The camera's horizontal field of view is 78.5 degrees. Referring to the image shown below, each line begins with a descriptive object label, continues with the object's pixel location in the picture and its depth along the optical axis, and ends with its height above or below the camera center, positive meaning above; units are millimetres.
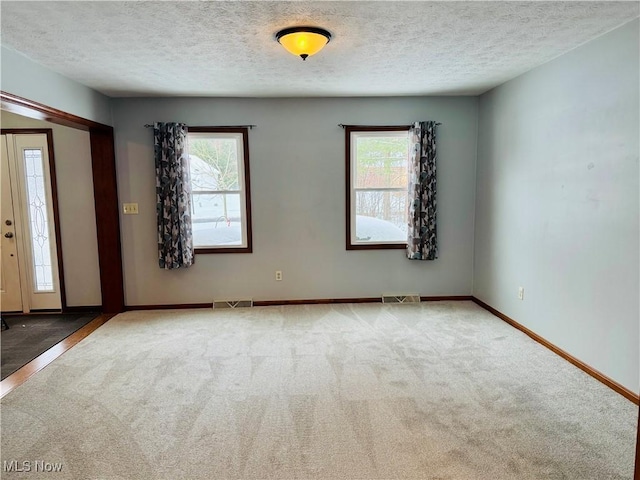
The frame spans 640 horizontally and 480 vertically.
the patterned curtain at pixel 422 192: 4496 +35
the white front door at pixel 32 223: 4535 -272
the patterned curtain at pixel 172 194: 4316 +45
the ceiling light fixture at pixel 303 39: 2467 +1007
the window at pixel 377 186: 4633 +112
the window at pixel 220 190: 4543 +92
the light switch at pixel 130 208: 4547 -108
